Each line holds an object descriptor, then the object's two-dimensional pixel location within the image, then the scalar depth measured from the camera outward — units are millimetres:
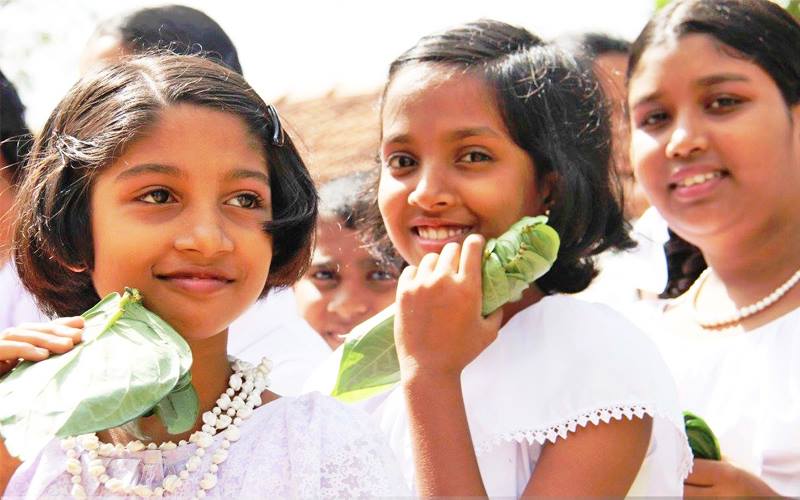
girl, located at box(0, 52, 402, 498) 2152
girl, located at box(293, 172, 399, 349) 4414
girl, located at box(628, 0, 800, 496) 3020
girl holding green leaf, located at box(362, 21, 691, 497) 2311
